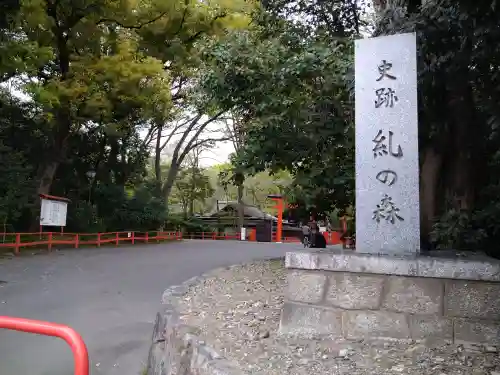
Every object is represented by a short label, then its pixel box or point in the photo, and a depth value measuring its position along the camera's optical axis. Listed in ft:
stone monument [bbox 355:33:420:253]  13.82
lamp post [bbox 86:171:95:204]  71.81
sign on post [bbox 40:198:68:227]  50.14
